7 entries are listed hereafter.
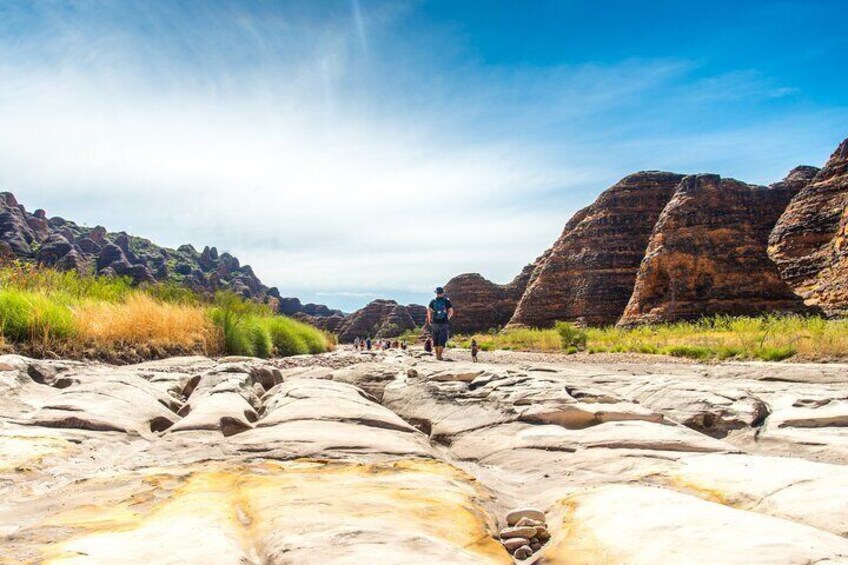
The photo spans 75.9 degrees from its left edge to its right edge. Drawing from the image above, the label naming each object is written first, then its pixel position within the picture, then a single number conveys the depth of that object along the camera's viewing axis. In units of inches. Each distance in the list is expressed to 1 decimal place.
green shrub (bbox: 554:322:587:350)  893.8
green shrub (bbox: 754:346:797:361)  459.6
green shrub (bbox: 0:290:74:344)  284.8
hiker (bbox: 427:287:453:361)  477.4
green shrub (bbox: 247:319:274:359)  523.2
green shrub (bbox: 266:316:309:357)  641.0
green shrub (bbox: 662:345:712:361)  541.3
